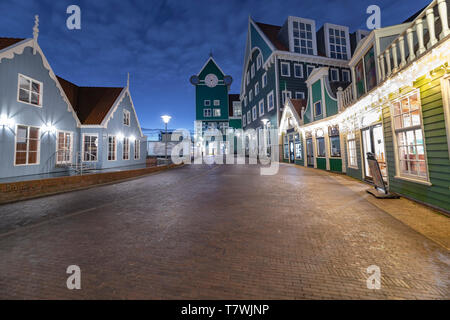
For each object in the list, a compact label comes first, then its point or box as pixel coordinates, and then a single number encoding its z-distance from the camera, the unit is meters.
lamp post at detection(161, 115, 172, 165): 15.76
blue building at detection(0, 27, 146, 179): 8.63
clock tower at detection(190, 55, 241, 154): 38.75
